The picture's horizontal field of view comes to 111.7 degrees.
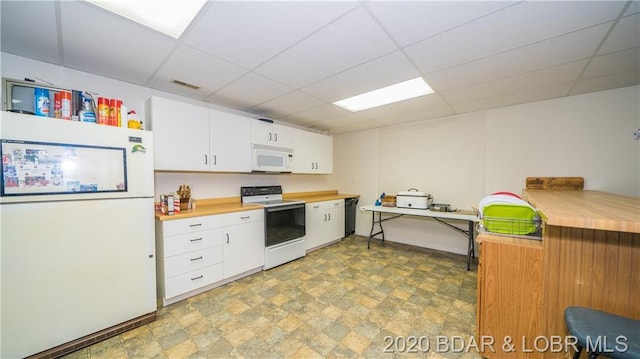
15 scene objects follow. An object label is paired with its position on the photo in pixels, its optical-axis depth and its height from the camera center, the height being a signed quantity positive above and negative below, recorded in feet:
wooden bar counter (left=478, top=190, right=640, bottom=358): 3.99 -2.02
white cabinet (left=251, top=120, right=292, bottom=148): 10.45 +2.07
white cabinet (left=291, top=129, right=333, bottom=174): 12.53 +1.38
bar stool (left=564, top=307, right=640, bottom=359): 2.94 -2.35
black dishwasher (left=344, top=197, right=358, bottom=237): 14.70 -2.88
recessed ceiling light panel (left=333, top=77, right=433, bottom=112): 8.33 +3.39
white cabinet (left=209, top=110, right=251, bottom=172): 9.01 +1.42
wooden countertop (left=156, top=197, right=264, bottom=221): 7.19 -1.36
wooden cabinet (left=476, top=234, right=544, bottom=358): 4.58 -2.63
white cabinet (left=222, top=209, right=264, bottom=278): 8.43 -2.76
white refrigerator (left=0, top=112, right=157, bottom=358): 4.64 -1.39
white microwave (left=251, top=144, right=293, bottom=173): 10.34 +0.82
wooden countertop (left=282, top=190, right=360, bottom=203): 13.04 -1.46
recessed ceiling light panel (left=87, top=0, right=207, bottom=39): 4.30 +3.39
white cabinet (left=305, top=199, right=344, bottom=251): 11.98 -2.86
